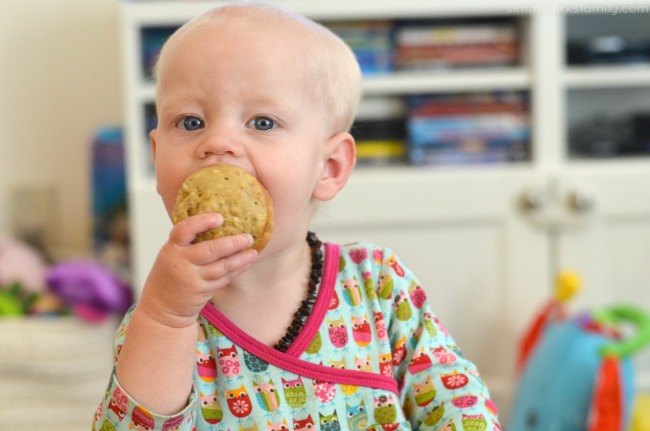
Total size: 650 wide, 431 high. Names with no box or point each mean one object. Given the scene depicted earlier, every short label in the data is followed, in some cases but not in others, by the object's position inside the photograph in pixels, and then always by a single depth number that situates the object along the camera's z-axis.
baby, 0.92
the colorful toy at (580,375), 1.78
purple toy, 1.98
